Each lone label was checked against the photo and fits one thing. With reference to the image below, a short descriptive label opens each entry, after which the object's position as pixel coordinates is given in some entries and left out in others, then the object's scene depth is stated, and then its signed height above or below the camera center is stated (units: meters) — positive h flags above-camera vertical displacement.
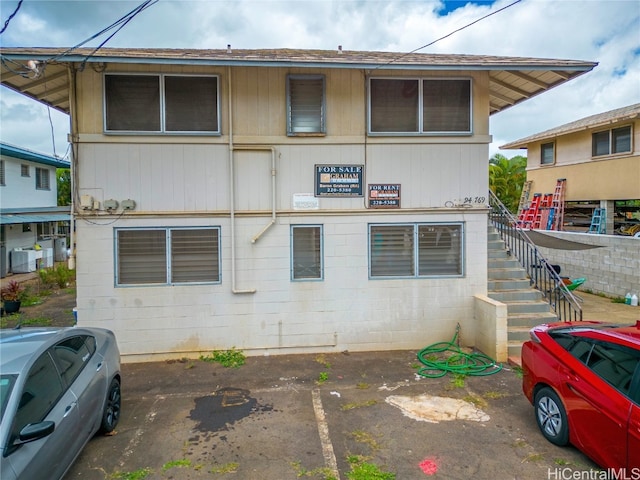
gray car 3.09 -1.49
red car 3.52 -1.55
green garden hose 6.66 -2.27
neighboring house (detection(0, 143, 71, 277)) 17.55 +1.04
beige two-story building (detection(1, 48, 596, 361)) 7.22 +0.67
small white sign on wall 7.58 +0.58
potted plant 11.14 -1.83
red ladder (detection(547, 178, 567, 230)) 16.75 +0.86
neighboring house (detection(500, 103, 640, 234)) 13.87 +2.49
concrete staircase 7.46 -1.28
